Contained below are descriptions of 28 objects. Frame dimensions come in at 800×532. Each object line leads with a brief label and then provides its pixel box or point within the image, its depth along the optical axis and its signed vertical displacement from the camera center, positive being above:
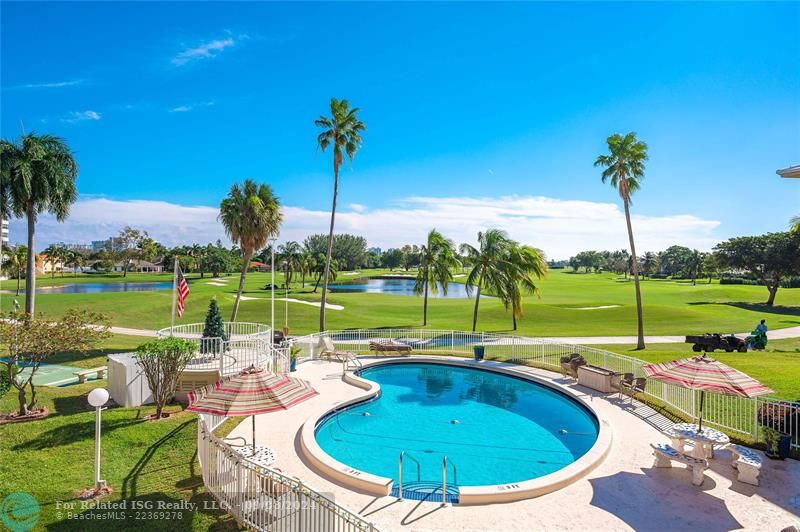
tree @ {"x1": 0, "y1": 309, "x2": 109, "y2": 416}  11.16 -2.12
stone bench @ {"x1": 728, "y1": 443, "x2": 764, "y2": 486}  8.49 -3.88
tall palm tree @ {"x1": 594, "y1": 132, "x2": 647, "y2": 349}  24.31 +6.61
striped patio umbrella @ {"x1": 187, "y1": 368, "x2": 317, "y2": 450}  7.82 -2.52
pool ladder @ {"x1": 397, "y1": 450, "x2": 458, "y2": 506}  7.79 -4.22
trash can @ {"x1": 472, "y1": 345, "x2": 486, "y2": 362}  21.05 -4.02
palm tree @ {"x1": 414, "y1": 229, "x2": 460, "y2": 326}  32.88 +0.95
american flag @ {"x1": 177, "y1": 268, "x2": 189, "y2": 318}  16.44 -0.97
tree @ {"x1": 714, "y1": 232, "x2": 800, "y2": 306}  49.78 +2.90
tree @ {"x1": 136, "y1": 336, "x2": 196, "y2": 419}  11.93 -2.90
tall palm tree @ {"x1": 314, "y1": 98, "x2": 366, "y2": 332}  26.42 +8.85
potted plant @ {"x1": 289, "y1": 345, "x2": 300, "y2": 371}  18.72 -4.04
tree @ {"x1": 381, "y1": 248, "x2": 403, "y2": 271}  153.12 +4.49
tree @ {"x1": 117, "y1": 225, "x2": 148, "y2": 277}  113.19 +6.17
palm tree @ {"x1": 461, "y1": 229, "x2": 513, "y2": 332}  27.98 +0.92
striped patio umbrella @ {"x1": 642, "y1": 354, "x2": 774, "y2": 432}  9.08 -2.31
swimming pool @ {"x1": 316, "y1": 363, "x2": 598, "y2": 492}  10.48 -4.94
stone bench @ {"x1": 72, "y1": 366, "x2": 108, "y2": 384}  15.59 -4.22
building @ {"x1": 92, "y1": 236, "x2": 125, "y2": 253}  118.20 +5.57
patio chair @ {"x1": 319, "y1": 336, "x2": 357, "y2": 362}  20.03 -4.15
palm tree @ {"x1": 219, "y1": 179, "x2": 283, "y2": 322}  25.36 +3.07
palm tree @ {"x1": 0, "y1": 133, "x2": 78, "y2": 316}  20.27 +4.13
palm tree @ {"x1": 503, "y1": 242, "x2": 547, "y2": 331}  28.31 +0.11
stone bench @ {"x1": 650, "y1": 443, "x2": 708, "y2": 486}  8.49 -3.88
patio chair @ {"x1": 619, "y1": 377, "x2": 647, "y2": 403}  14.14 -3.88
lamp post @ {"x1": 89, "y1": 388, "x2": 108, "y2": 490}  7.68 -2.53
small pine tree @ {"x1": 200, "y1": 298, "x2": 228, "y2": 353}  16.81 -2.43
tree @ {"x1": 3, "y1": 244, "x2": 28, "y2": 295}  49.28 +0.43
